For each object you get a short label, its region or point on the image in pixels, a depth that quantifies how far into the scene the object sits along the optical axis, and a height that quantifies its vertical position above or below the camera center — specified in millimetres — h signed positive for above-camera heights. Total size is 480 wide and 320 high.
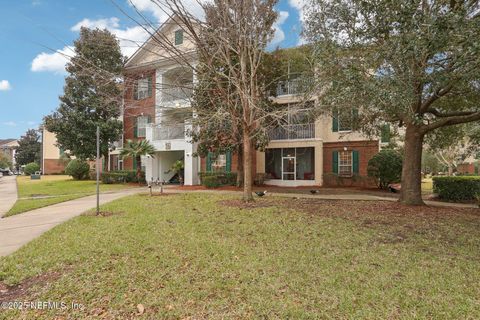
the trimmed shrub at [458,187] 13867 -1056
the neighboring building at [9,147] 86938 +5597
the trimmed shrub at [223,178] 19967 -852
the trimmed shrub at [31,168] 47288 -349
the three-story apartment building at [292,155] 21562 +768
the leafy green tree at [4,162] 64750 +826
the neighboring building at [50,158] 50656 +1284
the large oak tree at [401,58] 6543 +2652
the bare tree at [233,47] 10070 +4241
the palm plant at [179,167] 22594 -120
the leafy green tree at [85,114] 25859 +4541
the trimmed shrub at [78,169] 30078 -331
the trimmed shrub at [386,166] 18641 -72
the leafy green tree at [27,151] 62875 +3066
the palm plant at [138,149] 22406 +1214
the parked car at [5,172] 55275 -1125
